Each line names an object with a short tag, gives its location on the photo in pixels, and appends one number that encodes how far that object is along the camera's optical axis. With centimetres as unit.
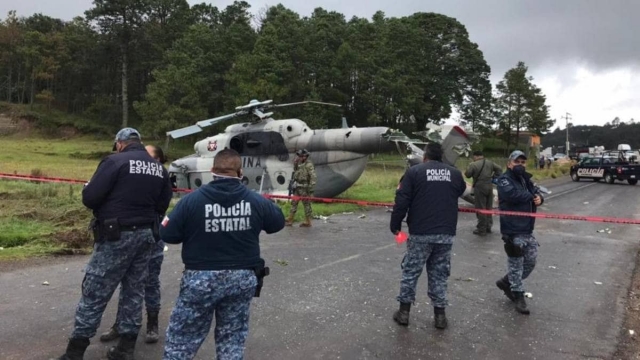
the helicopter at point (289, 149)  1437
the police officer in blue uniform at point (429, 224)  494
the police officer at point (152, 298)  442
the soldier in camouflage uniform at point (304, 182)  1123
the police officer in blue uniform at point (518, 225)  546
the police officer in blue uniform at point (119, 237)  379
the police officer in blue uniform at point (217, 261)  315
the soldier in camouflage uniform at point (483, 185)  1049
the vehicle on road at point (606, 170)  2802
